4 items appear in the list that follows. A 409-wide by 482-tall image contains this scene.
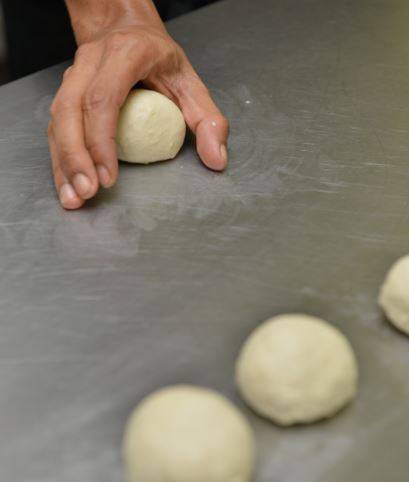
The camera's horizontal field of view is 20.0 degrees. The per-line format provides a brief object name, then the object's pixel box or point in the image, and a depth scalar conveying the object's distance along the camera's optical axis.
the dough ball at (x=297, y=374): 0.67
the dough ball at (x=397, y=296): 0.71
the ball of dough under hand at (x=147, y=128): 0.82
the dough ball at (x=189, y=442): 0.63
